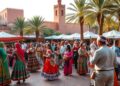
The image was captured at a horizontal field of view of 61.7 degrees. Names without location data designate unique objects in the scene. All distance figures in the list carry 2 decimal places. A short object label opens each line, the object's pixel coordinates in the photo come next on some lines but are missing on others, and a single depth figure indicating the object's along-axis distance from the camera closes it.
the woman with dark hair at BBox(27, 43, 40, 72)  5.07
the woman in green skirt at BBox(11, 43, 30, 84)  3.66
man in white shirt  1.95
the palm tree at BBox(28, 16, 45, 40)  16.22
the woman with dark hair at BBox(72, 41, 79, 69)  5.66
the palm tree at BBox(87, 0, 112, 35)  9.04
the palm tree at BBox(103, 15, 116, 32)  9.24
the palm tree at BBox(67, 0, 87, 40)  10.94
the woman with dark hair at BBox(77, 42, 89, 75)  4.61
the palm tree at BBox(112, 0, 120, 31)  8.67
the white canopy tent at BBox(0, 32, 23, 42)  8.55
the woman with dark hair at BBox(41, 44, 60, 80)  4.06
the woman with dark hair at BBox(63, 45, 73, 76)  4.51
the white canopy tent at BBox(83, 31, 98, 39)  10.66
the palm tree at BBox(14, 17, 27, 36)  17.06
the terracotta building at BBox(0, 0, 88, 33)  23.25
